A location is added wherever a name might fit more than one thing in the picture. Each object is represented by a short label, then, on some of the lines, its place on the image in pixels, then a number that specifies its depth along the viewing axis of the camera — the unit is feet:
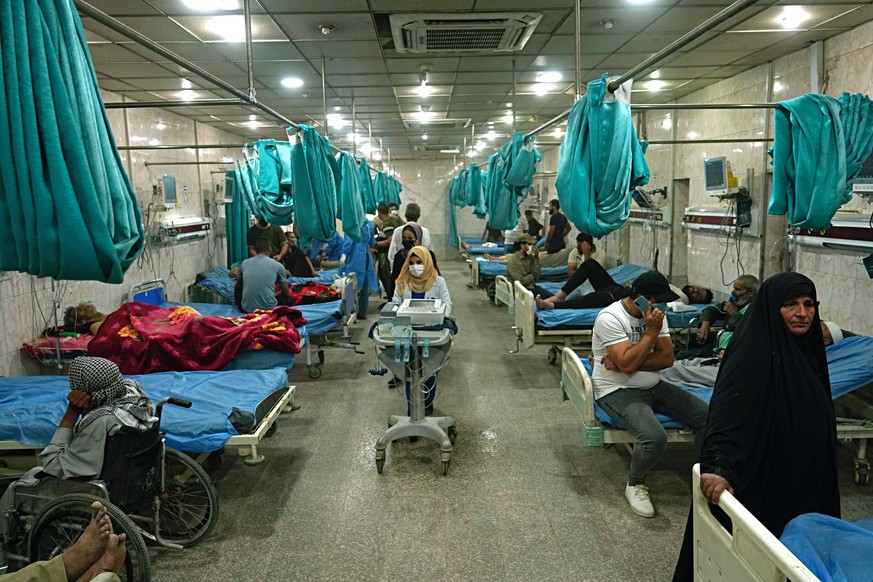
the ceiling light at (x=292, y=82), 23.53
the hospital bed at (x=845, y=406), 12.05
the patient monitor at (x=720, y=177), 21.89
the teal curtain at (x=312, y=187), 17.97
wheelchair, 8.82
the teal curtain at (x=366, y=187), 32.76
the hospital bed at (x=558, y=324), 19.49
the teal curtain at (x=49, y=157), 5.47
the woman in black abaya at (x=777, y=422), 7.41
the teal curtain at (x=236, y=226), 34.30
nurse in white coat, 16.43
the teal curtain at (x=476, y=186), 35.68
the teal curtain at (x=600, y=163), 11.56
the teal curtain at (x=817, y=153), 12.05
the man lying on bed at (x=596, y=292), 21.31
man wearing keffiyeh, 9.02
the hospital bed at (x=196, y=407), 11.31
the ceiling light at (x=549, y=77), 24.08
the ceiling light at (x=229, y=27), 16.23
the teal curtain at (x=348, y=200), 22.57
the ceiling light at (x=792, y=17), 15.90
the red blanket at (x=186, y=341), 15.99
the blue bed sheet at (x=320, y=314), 20.40
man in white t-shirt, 11.51
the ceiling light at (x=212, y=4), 14.89
